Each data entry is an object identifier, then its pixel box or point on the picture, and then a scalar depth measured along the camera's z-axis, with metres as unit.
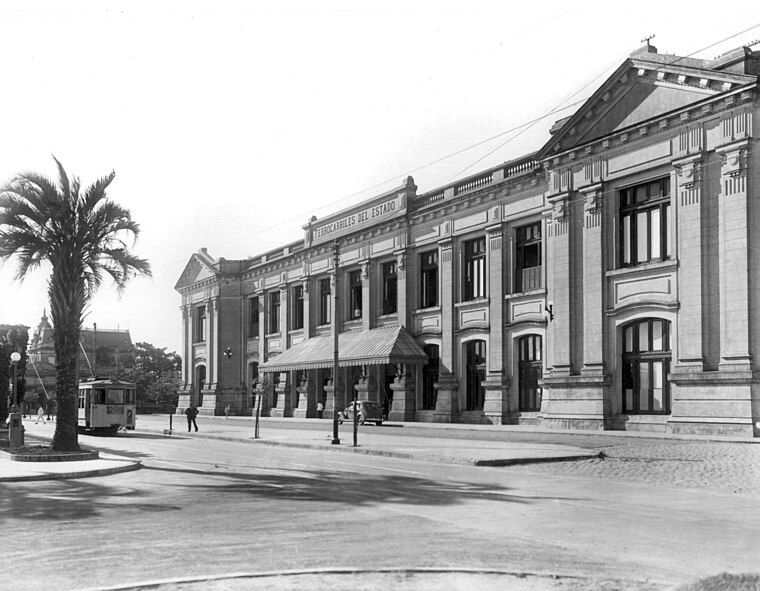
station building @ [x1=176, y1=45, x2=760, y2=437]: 28.84
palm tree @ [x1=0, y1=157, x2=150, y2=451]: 22.84
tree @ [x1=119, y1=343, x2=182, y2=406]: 92.00
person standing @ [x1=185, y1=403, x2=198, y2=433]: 40.22
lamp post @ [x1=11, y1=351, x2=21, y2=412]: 32.61
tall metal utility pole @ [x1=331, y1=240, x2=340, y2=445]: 28.55
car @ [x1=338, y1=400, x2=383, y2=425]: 43.03
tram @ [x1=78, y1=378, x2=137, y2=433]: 38.41
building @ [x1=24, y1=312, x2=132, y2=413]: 113.01
